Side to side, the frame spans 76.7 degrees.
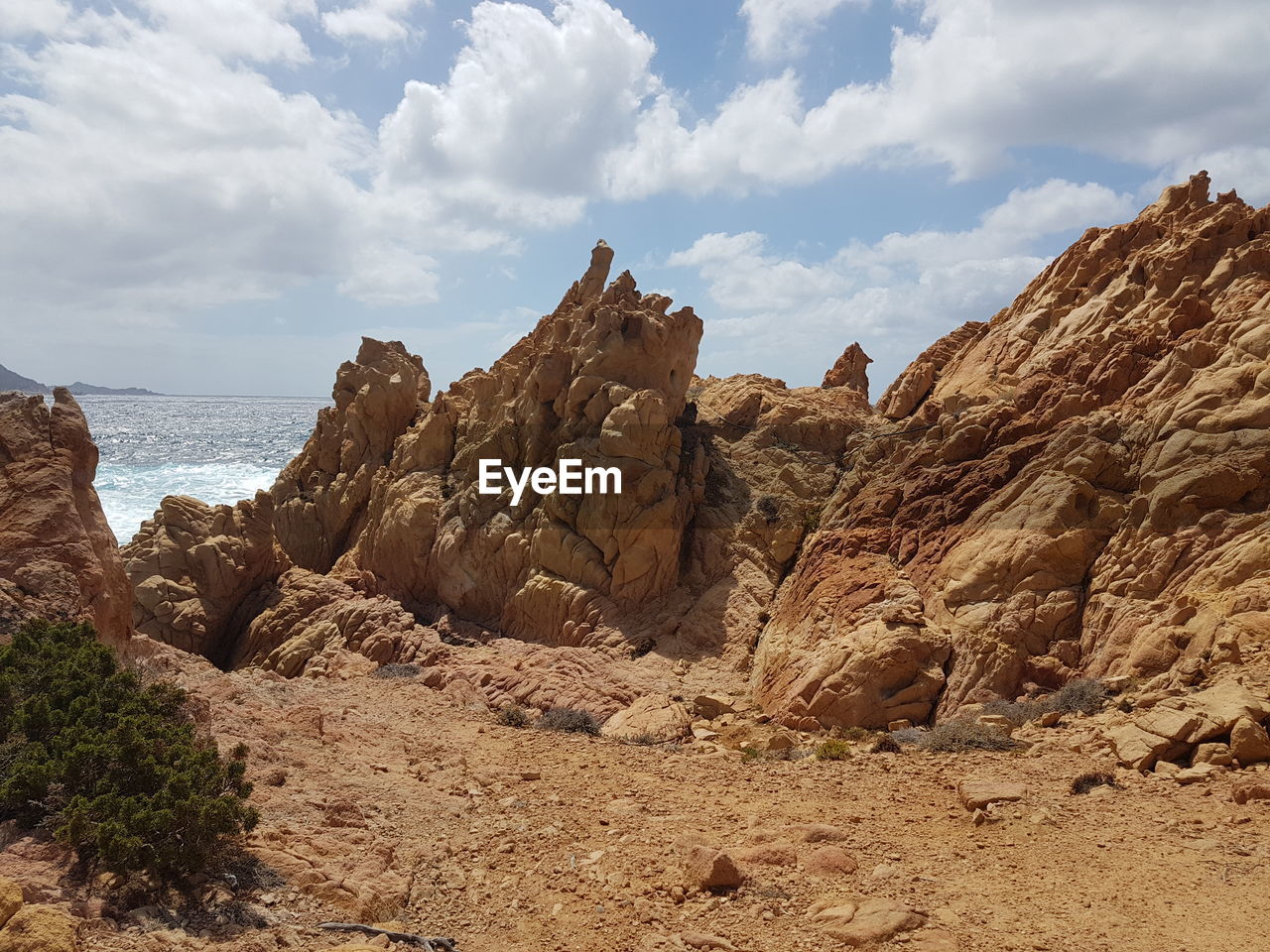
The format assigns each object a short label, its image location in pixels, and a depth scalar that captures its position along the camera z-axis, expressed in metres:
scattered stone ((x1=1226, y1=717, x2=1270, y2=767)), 9.21
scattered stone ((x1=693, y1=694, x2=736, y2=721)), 15.80
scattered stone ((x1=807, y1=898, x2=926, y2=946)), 6.62
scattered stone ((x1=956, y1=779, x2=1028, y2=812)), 9.34
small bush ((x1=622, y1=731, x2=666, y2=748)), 14.05
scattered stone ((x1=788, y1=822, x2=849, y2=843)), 8.78
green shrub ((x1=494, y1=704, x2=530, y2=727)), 15.22
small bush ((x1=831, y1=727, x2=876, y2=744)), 13.34
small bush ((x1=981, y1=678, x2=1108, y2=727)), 11.91
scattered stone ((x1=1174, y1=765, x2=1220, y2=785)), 9.12
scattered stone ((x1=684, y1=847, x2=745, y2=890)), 7.70
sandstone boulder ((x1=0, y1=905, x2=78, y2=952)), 5.05
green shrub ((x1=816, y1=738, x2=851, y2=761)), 12.18
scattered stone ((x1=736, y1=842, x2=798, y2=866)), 8.20
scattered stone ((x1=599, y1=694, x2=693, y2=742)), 14.64
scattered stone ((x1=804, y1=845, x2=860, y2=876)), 7.88
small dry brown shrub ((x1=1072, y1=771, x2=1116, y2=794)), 9.52
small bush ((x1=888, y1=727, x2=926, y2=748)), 12.46
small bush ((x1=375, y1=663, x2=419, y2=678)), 18.50
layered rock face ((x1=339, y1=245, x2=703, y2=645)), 21.41
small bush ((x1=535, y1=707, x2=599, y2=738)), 14.95
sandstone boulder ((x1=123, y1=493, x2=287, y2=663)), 21.31
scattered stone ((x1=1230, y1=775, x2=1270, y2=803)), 8.41
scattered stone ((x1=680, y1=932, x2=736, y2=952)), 6.72
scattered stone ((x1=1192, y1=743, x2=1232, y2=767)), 9.28
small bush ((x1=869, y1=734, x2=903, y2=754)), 12.36
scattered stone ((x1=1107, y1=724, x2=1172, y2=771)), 9.76
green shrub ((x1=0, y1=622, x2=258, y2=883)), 6.53
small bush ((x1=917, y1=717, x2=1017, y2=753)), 11.48
